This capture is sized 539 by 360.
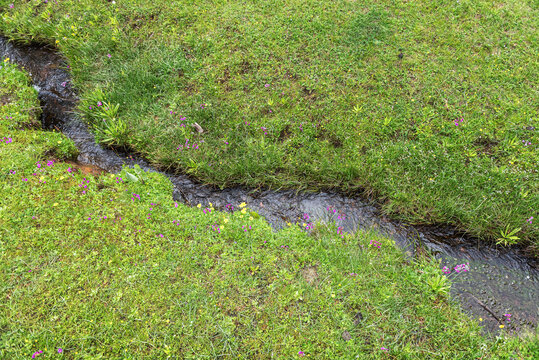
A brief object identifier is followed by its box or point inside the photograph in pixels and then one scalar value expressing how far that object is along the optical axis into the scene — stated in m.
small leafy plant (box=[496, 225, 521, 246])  4.84
